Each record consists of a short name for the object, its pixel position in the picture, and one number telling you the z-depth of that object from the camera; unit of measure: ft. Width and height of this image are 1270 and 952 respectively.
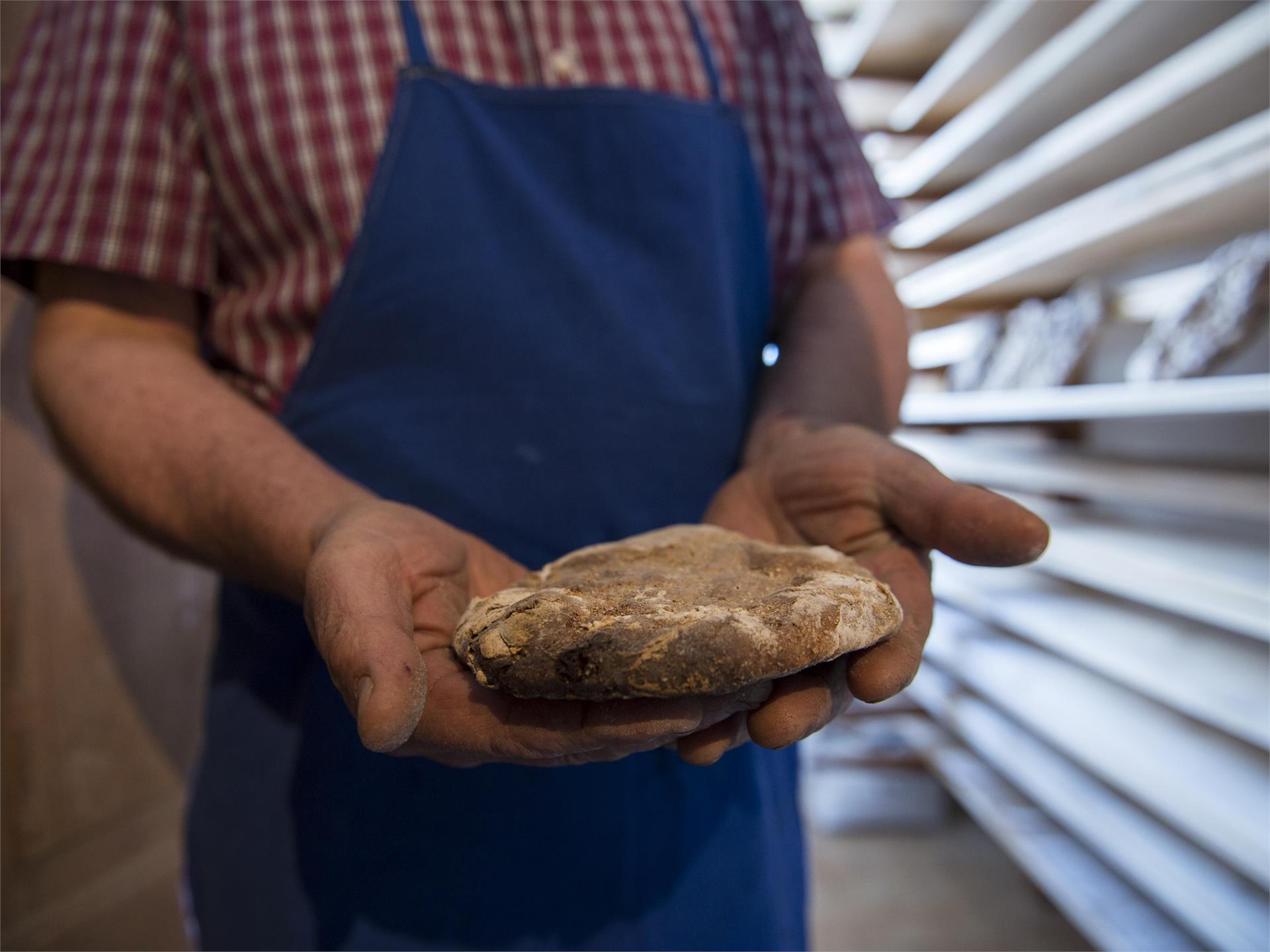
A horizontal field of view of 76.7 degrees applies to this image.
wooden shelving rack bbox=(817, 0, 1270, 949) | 4.26
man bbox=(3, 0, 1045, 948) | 2.91
